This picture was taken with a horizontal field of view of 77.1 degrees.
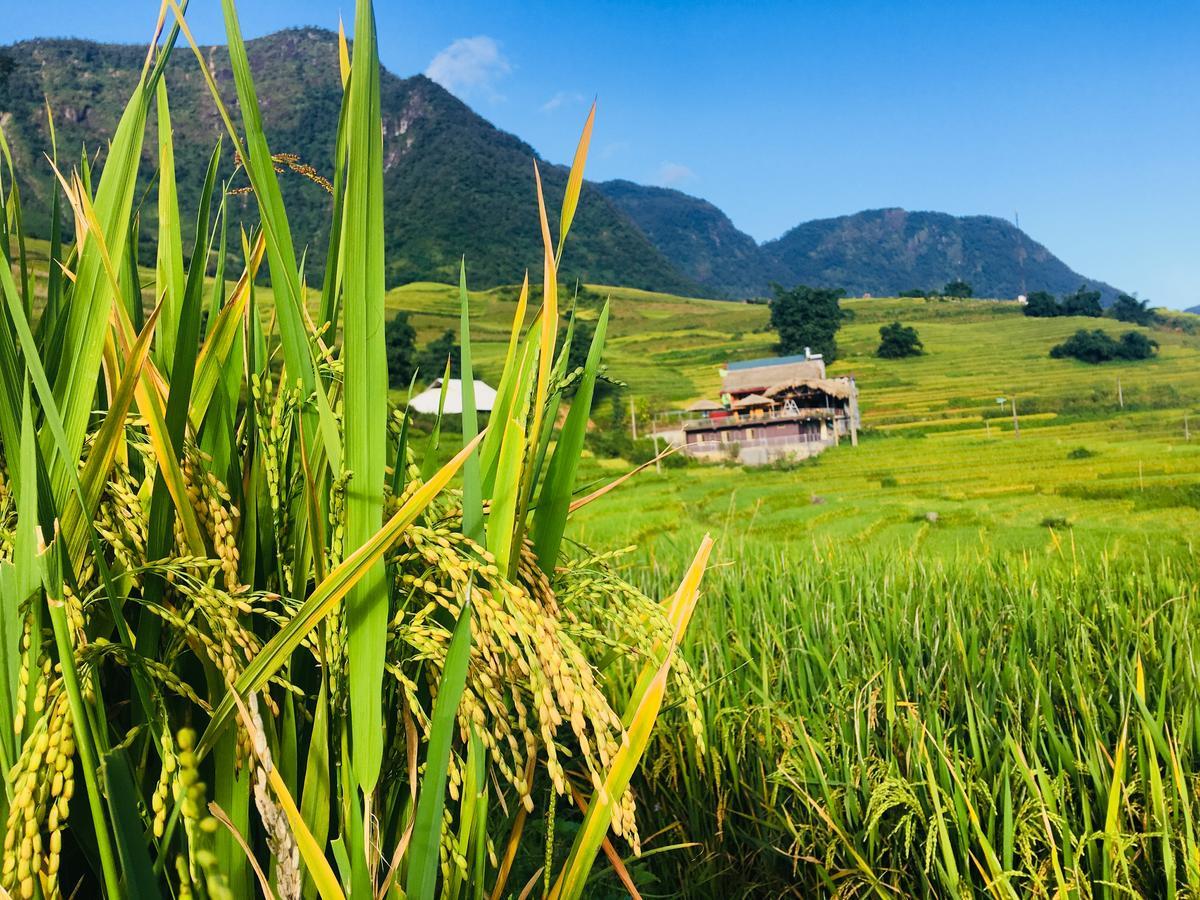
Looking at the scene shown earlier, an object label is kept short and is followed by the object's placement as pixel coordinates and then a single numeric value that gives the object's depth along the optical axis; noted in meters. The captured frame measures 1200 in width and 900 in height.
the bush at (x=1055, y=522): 15.98
